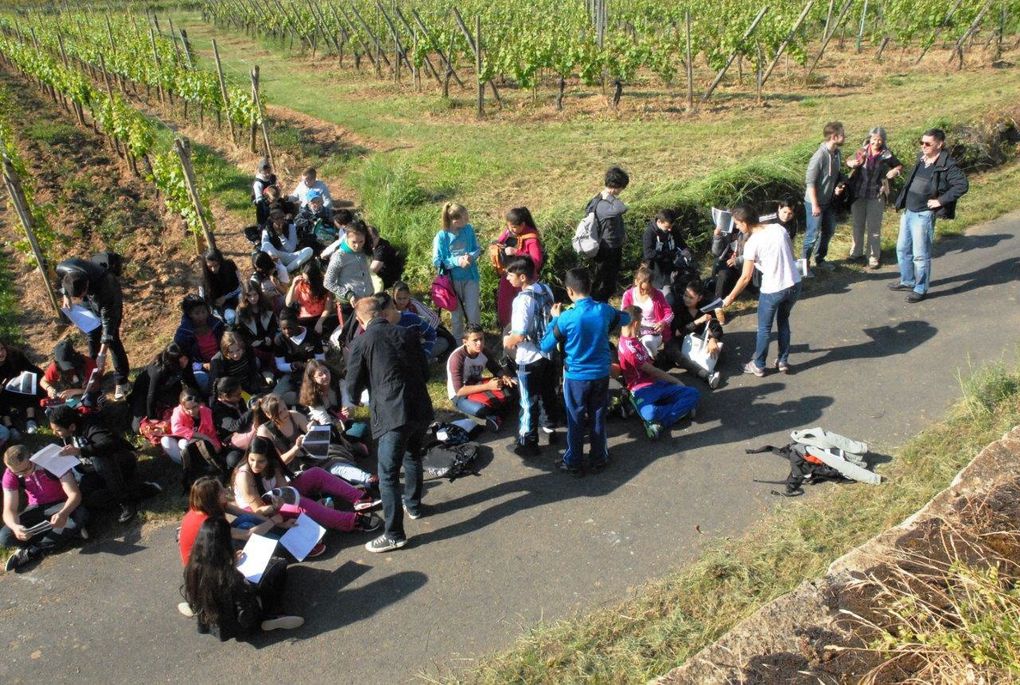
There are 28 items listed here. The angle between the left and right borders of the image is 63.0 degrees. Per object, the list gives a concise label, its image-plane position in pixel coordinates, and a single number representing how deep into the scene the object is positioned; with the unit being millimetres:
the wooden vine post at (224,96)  14852
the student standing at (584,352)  5734
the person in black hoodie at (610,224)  7473
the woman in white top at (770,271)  6863
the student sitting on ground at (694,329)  7242
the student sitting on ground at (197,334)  7480
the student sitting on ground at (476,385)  6906
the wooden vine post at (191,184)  9742
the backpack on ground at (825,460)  5645
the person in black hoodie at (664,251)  7932
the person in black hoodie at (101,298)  7652
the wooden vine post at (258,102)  13281
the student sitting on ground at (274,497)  5645
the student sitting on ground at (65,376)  7445
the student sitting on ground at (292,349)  7672
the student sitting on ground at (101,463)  6219
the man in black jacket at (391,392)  5371
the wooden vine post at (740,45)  16081
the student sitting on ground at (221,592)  4742
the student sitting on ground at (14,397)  7328
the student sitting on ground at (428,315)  7590
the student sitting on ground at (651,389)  6527
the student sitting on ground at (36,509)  5859
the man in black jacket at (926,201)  7902
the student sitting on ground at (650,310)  7230
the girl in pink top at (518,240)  7535
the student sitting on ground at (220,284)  8242
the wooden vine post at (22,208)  9625
